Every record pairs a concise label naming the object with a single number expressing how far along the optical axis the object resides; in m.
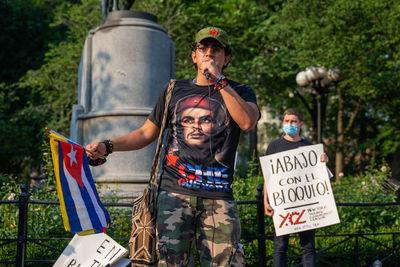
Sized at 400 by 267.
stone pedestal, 7.72
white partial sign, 3.77
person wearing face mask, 5.18
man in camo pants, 2.64
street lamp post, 16.02
